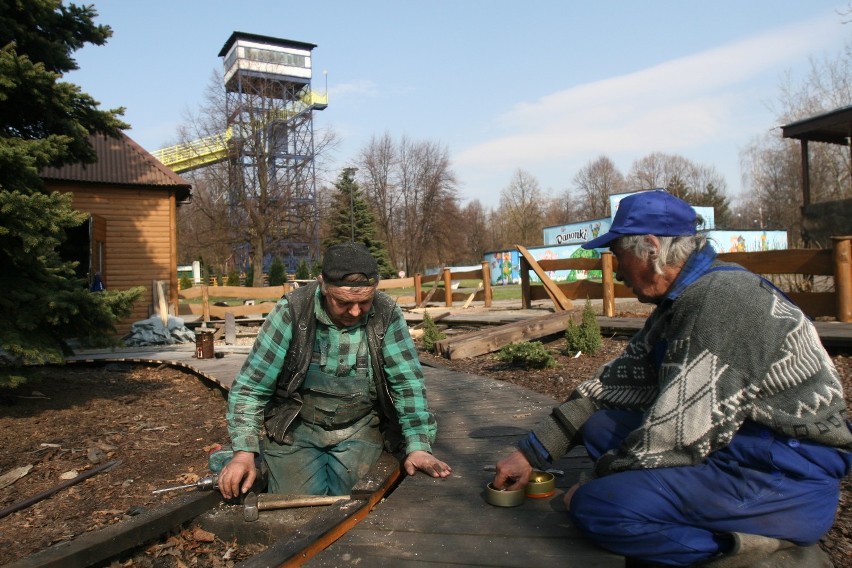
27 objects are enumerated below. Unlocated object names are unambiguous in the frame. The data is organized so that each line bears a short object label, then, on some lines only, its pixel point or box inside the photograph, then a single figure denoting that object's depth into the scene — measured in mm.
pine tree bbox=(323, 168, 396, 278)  52094
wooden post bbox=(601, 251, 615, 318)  10781
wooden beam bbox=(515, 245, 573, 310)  11648
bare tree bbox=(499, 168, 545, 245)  67250
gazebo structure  18281
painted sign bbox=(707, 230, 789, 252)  31938
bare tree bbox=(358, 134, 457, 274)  58469
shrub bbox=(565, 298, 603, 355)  8688
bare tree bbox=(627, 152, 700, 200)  71500
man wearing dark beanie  3547
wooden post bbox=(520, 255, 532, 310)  13755
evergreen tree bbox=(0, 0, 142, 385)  6312
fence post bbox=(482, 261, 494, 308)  16453
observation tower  41031
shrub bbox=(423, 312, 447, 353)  10570
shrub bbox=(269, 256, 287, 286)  39219
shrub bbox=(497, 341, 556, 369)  7855
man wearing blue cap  2107
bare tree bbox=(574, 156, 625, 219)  71525
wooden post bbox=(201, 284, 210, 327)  17344
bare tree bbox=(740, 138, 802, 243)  50156
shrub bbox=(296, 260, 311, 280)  39781
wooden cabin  17469
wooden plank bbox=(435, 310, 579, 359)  9281
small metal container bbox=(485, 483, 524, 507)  2850
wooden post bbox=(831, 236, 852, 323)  7688
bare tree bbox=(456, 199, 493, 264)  67000
